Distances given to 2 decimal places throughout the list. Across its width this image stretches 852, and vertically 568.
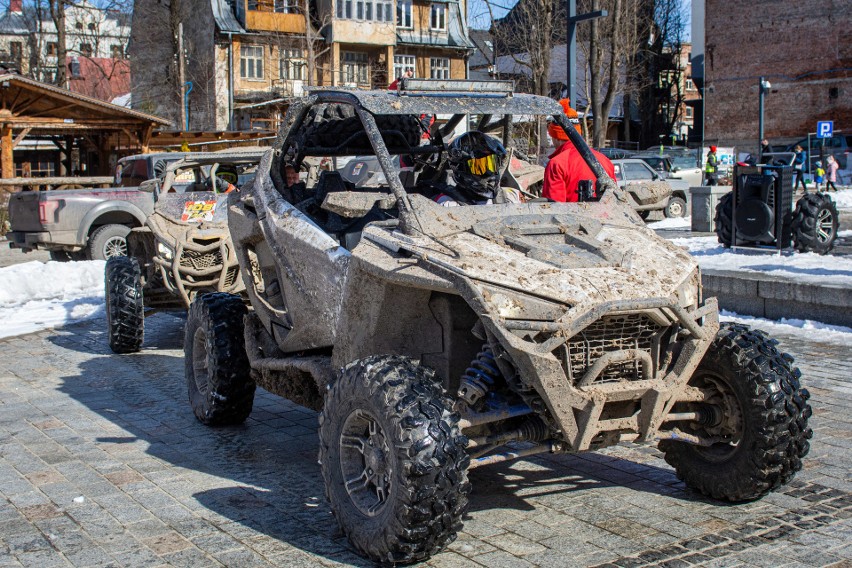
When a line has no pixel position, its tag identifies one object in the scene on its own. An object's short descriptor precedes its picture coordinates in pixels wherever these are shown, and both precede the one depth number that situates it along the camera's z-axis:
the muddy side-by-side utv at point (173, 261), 9.63
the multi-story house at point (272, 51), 51.16
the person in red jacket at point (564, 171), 6.78
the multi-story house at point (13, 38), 63.94
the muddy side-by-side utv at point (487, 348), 4.19
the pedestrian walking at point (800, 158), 35.00
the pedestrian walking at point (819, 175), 31.62
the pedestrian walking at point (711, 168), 29.03
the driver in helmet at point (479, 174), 5.97
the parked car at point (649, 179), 25.55
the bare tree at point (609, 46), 34.06
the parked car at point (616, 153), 35.57
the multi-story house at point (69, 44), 47.94
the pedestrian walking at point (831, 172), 31.29
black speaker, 13.88
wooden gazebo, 26.44
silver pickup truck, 16.22
